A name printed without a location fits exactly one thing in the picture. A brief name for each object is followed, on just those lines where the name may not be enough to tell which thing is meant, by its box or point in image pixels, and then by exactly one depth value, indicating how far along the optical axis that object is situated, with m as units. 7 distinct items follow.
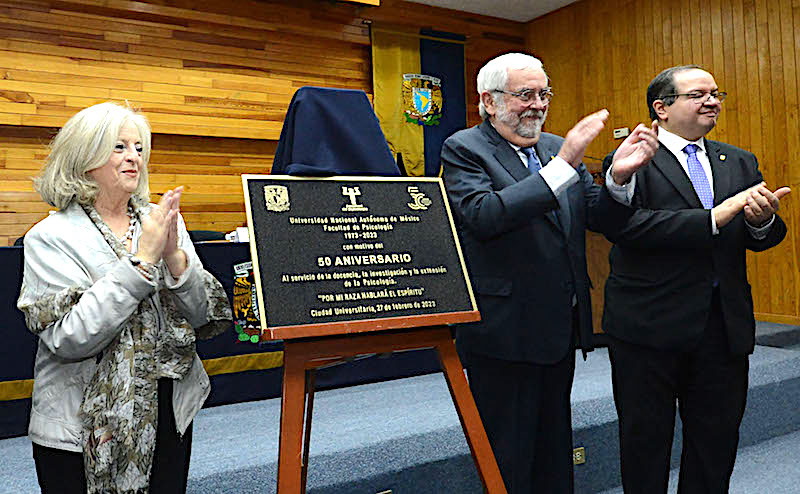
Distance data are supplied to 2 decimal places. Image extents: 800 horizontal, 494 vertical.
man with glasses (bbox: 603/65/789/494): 1.77
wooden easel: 1.39
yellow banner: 7.12
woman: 1.29
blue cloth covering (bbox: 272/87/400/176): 1.68
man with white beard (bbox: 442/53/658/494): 1.66
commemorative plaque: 1.43
